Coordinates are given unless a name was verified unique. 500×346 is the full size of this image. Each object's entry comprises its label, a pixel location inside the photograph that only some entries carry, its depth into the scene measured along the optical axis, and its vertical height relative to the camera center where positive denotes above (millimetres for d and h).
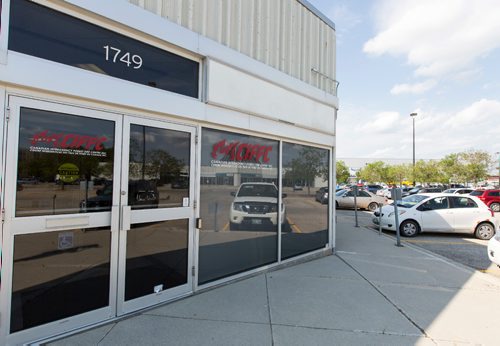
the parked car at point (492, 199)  20062 -708
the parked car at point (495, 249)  5958 -1250
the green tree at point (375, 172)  59000 +2840
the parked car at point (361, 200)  18812 -933
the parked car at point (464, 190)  22992 -203
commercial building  2996 +385
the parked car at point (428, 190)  29945 -286
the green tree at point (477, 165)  38219 +3009
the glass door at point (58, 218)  2926 -432
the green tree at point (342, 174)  68000 +2677
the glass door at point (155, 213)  3717 -437
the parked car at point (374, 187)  36478 -164
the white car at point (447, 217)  10109 -1023
